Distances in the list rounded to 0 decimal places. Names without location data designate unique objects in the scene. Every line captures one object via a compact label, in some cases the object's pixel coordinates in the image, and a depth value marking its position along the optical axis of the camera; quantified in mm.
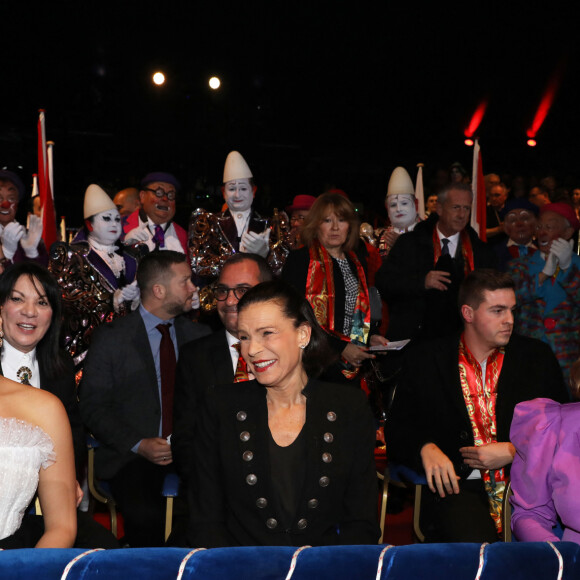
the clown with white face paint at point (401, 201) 6051
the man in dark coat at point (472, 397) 3119
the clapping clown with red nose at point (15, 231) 4906
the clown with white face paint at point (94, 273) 4543
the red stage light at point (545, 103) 10515
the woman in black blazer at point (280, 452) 2344
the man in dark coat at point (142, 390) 3416
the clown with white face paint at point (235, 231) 4891
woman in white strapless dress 2178
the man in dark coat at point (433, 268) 4766
